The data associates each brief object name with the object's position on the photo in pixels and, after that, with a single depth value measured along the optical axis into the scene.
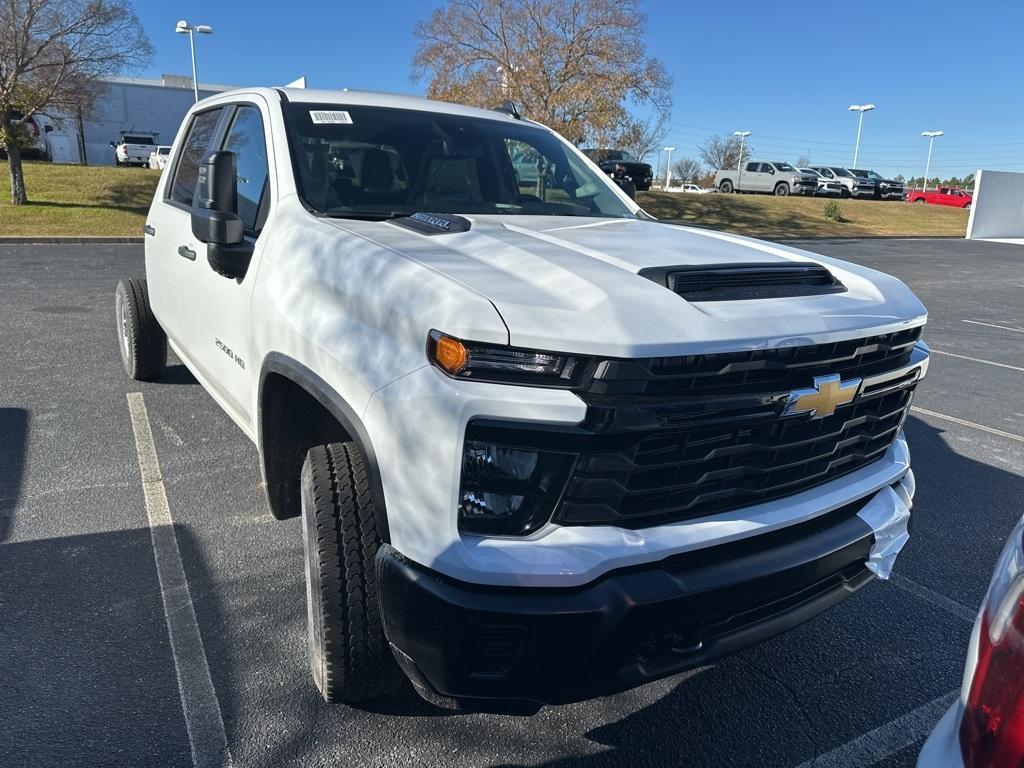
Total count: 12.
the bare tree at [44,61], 16.56
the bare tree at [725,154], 82.62
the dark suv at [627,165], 27.91
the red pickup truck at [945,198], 47.34
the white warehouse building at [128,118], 45.38
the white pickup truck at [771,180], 38.25
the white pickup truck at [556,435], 1.81
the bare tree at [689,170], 97.94
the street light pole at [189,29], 28.50
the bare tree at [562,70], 26.27
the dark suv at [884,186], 41.59
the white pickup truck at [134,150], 35.53
